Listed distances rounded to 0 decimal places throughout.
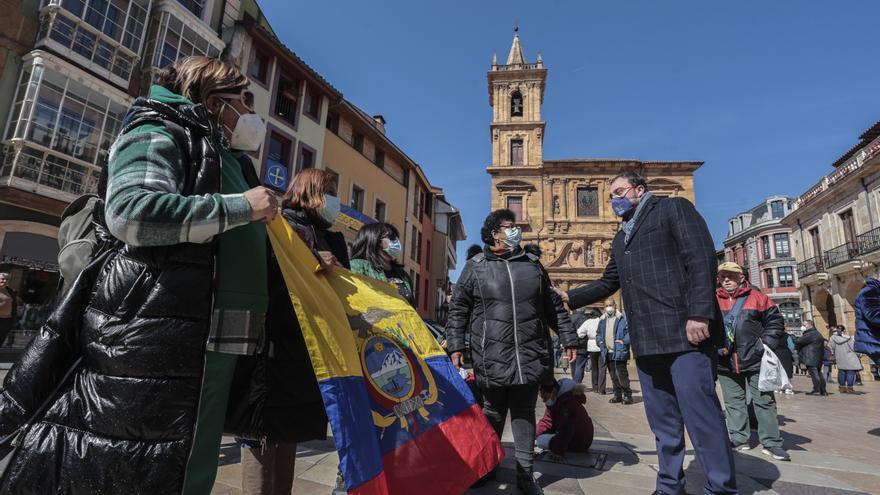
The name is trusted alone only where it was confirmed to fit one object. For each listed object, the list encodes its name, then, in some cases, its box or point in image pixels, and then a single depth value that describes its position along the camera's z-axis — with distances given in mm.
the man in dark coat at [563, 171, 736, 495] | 2439
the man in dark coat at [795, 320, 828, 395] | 11234
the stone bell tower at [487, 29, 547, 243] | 41844
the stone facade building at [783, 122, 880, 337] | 22266
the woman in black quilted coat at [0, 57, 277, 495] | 1141
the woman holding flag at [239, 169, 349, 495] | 1693
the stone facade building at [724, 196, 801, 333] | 45812
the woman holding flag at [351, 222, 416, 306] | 3445
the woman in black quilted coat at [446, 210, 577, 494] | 2930
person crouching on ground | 3793
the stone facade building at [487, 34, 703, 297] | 40125
